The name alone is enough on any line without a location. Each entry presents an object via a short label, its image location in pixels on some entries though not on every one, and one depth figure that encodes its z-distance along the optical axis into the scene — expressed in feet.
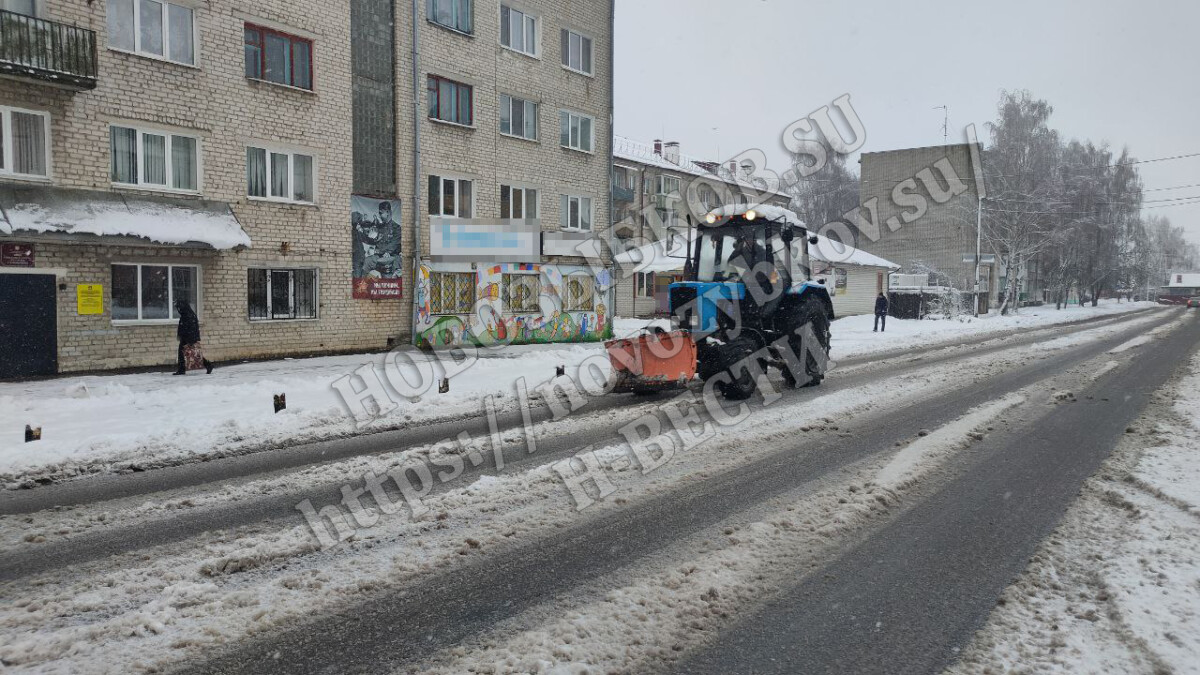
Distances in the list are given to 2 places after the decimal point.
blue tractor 34.47
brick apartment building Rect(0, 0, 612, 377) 43.24
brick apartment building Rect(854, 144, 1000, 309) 160.56
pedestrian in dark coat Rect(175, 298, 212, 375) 44.88
